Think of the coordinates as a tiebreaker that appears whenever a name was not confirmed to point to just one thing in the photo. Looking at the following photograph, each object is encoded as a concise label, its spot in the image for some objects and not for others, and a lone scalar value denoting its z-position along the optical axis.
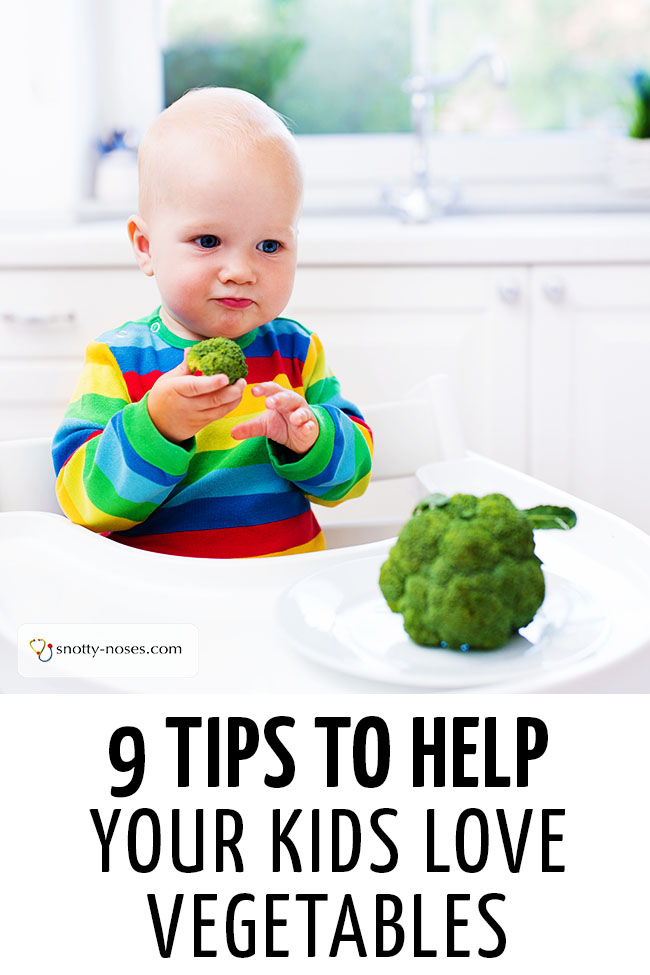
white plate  0.54
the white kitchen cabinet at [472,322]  1.62
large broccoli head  0.55
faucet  1.91
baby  0.83
